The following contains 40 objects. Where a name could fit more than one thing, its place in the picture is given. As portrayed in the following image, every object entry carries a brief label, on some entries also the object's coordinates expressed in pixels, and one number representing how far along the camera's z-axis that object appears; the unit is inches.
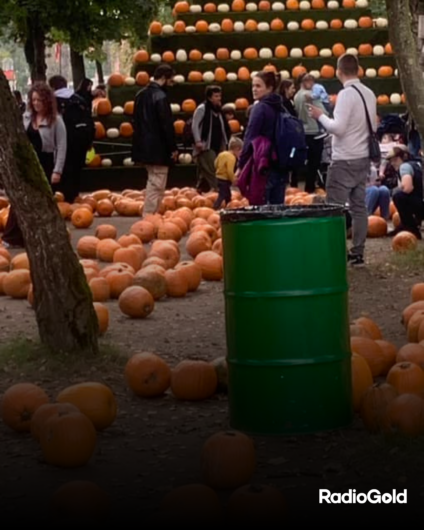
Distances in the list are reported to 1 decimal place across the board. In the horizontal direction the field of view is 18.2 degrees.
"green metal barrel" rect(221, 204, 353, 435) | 247.3
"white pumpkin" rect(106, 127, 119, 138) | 1027.9
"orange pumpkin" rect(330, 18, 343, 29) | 1103.0
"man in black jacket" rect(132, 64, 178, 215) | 666.2
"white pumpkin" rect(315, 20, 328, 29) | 1104.8
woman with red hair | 647.8
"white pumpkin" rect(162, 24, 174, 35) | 1090.1
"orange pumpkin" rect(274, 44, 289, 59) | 1079.6
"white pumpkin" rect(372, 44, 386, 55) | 1080.8
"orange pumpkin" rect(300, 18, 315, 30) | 1101.1
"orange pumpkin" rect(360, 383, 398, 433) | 248.1
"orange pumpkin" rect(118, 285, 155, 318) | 401.7
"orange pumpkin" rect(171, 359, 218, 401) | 286.4
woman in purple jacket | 495.8
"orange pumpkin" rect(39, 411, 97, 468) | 235.1
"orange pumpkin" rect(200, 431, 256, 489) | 220.8
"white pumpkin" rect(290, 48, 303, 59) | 1082.1
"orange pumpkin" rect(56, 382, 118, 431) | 259.0
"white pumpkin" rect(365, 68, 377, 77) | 1058.7
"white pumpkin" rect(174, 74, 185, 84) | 1048.8
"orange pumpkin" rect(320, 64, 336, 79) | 1047.6
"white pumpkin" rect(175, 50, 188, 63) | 1072.2
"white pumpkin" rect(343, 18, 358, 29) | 1103.0
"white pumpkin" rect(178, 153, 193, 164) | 1016.9
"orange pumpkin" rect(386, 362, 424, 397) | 265.7
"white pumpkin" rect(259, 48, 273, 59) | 1082.7
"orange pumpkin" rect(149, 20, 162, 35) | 1087.6
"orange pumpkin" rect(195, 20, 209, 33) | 1092.5
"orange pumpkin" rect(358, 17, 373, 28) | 1099.9
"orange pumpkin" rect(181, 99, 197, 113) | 1031.6
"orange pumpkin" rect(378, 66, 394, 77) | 1064.8
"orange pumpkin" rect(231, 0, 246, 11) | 1123.3
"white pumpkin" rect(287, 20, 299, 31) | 1106.1
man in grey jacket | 847.1
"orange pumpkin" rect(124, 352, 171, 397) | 290.8
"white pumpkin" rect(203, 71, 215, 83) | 1056.8
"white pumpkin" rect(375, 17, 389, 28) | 1101.7
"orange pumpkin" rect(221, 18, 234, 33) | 1098.7
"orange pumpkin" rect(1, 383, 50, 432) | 262.1
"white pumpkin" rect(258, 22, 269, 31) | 1103.6
